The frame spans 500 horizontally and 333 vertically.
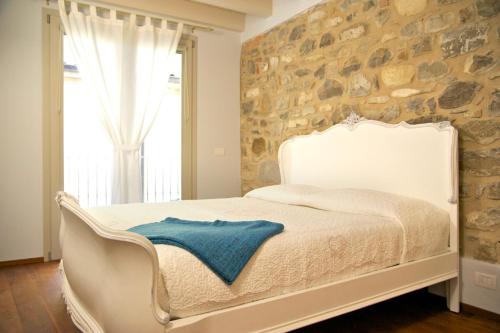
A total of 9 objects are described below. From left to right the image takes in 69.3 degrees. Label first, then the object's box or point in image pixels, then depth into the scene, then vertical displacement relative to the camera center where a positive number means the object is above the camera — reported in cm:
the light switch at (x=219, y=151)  438 +8
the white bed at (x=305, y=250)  123 -40
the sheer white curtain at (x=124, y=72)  352 +87
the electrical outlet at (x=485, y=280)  214 -74
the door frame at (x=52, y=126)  341 +29
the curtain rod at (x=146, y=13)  356 +151
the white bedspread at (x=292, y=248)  132 -42
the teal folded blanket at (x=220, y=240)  136 -33
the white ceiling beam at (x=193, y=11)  370 +160
